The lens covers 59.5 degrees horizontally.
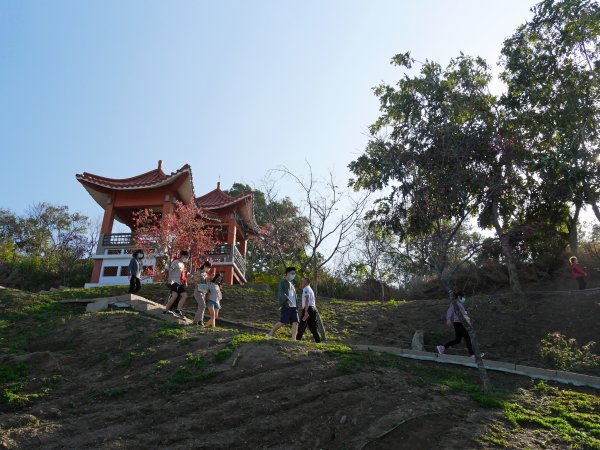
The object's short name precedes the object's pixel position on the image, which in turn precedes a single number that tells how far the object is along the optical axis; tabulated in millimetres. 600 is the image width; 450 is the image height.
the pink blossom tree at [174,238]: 19734
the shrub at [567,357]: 9963
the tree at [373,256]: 23847
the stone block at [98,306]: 12695
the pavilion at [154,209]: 22734
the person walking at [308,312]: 10625
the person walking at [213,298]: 11281
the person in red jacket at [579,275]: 16062
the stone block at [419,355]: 10703
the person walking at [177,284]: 11469
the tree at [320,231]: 14598
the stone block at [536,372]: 9391
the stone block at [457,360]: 10273
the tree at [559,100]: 14312
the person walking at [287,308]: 10500
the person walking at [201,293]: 11305
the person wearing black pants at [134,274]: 13539
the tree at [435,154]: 11594
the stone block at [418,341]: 11965
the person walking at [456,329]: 10883
